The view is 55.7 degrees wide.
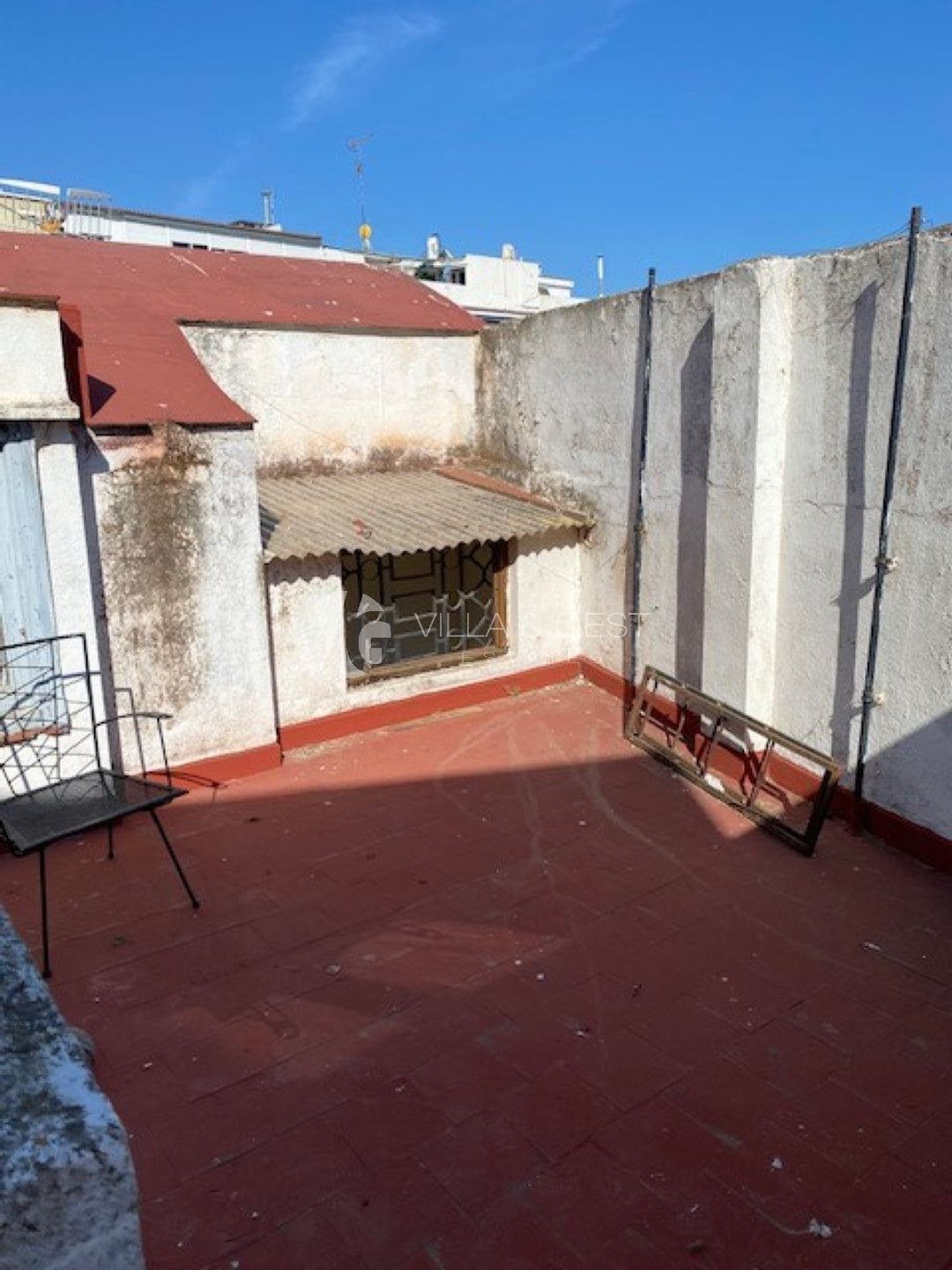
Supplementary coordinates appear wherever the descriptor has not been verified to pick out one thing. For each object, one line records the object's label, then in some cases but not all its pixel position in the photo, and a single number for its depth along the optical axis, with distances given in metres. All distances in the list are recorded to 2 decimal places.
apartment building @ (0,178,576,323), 18.47
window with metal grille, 8.88
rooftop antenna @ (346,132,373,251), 22.69
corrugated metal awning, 7.81
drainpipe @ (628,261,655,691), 8.24
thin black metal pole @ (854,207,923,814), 5.94
